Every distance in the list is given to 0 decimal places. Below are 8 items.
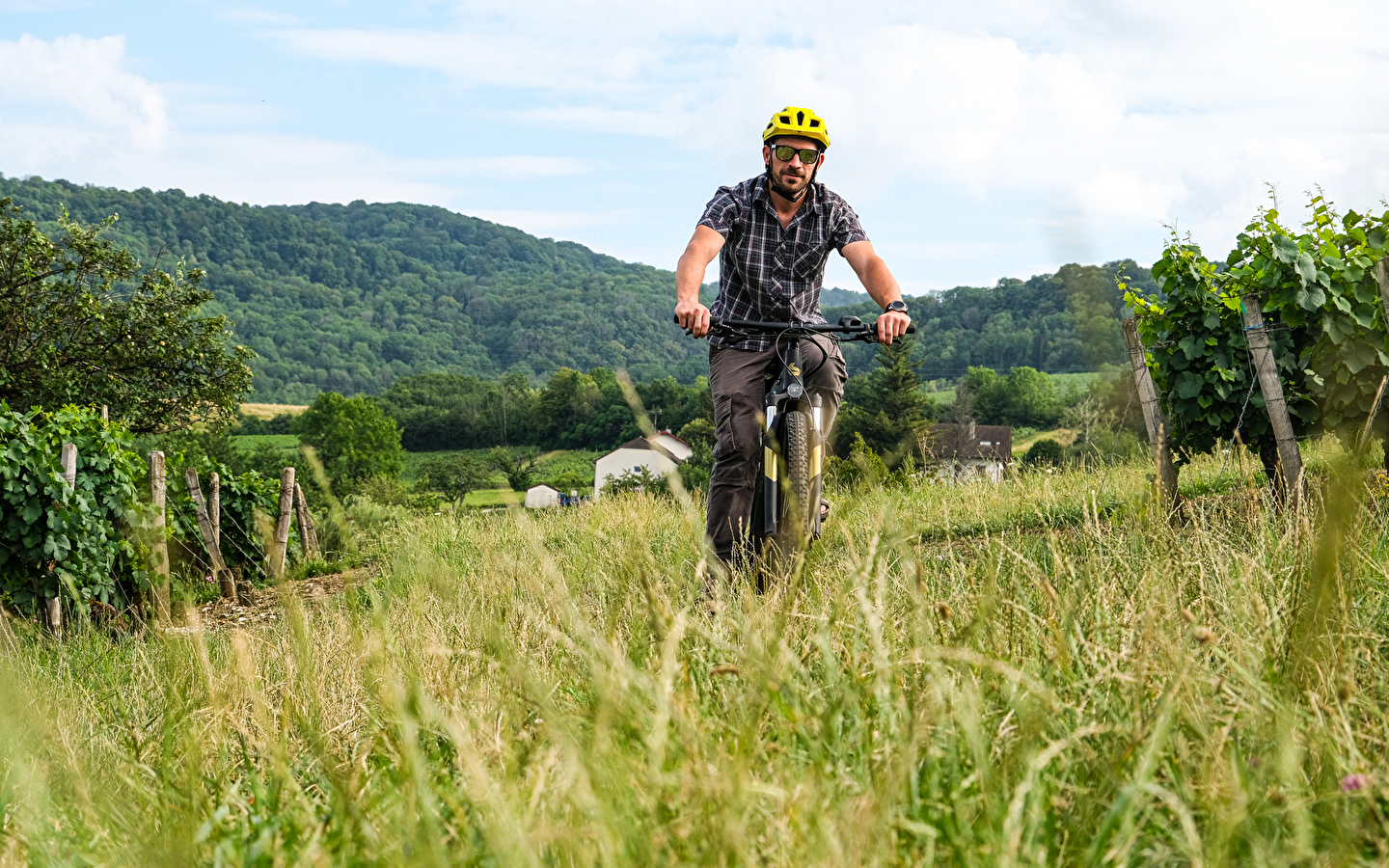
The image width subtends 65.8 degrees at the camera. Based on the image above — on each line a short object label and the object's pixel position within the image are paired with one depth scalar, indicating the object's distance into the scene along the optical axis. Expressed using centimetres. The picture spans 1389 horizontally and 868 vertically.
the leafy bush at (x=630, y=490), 1172
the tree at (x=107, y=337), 2383
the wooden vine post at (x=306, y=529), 1543
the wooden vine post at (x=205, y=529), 1156
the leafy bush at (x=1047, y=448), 4238
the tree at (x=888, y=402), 6606
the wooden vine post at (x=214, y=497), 1303
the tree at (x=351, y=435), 7606
